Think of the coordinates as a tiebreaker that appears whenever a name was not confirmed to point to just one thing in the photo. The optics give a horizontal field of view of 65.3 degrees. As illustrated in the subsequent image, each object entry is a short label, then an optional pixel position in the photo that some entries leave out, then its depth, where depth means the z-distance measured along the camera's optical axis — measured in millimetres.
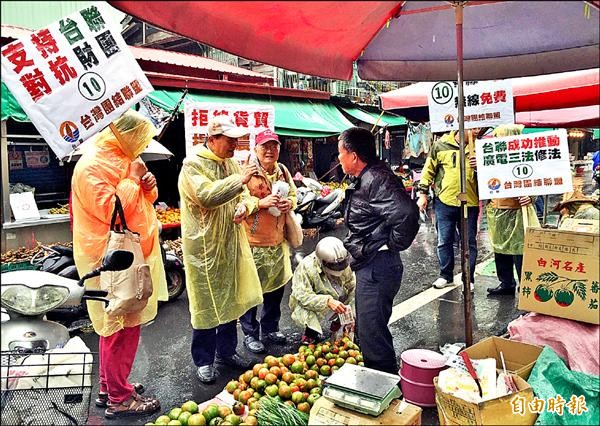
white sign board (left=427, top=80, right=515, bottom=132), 4871
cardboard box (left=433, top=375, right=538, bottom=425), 2410
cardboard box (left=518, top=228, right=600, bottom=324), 3160
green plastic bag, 2635
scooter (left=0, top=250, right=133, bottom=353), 2719
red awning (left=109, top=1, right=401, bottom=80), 2039
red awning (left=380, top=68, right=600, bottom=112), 5609
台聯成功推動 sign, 3818
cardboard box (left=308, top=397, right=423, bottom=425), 2447
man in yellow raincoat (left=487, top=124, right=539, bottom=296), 5508
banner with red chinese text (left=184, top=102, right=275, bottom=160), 6484
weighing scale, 2467
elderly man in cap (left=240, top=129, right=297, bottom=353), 4434
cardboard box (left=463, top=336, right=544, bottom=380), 3110
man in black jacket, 3264
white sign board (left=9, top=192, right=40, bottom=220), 7465
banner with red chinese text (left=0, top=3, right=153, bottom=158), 3348
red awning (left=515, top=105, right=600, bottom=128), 7261
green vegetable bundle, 2754
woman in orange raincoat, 3287
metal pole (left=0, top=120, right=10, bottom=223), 7020
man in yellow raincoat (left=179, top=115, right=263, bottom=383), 3664
